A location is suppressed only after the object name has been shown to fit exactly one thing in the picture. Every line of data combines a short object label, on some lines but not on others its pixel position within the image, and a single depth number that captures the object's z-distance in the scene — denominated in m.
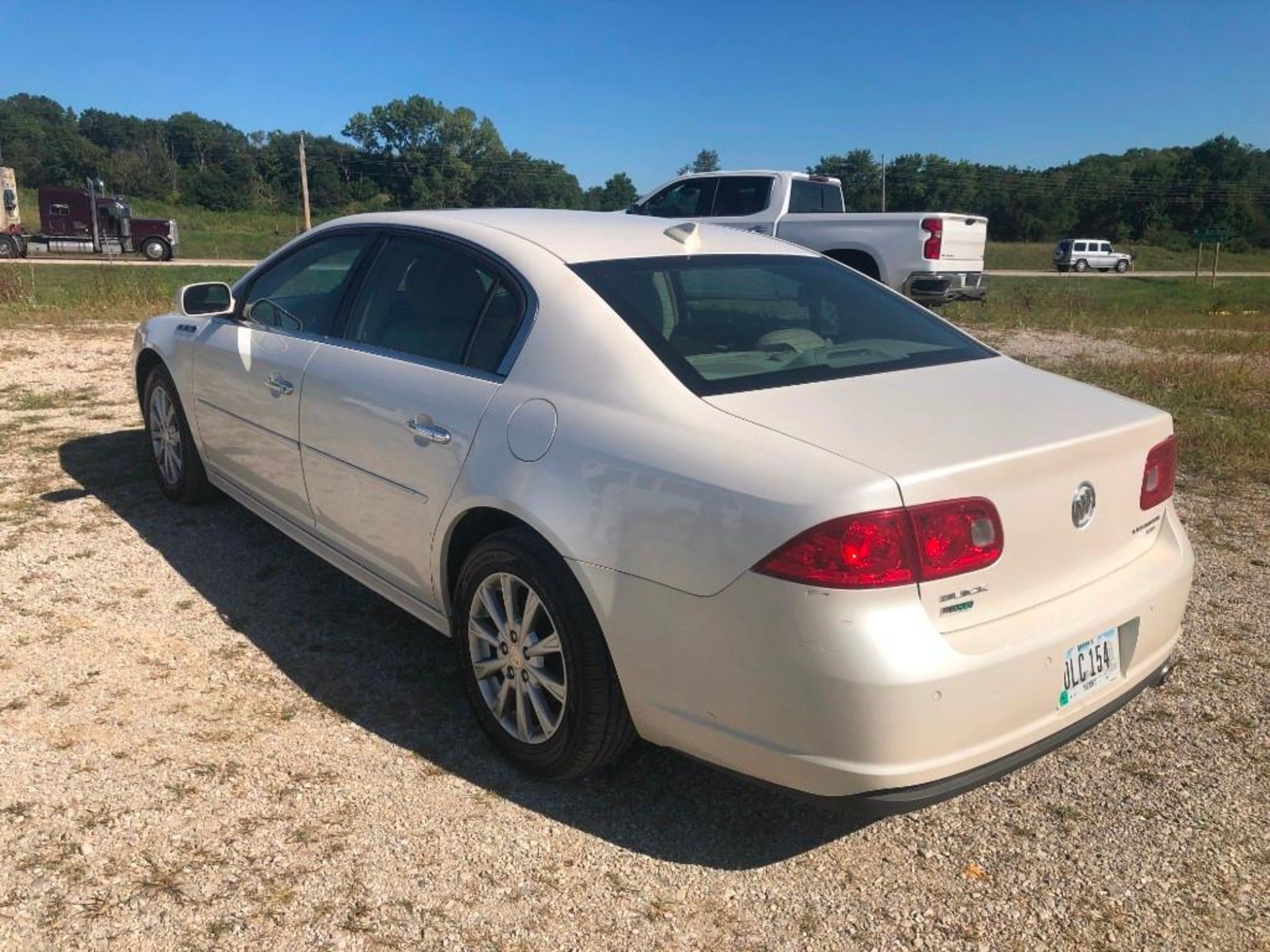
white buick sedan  2.19
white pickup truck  12.27
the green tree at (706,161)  106.31
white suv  54.31
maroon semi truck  37.16
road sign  36.52
